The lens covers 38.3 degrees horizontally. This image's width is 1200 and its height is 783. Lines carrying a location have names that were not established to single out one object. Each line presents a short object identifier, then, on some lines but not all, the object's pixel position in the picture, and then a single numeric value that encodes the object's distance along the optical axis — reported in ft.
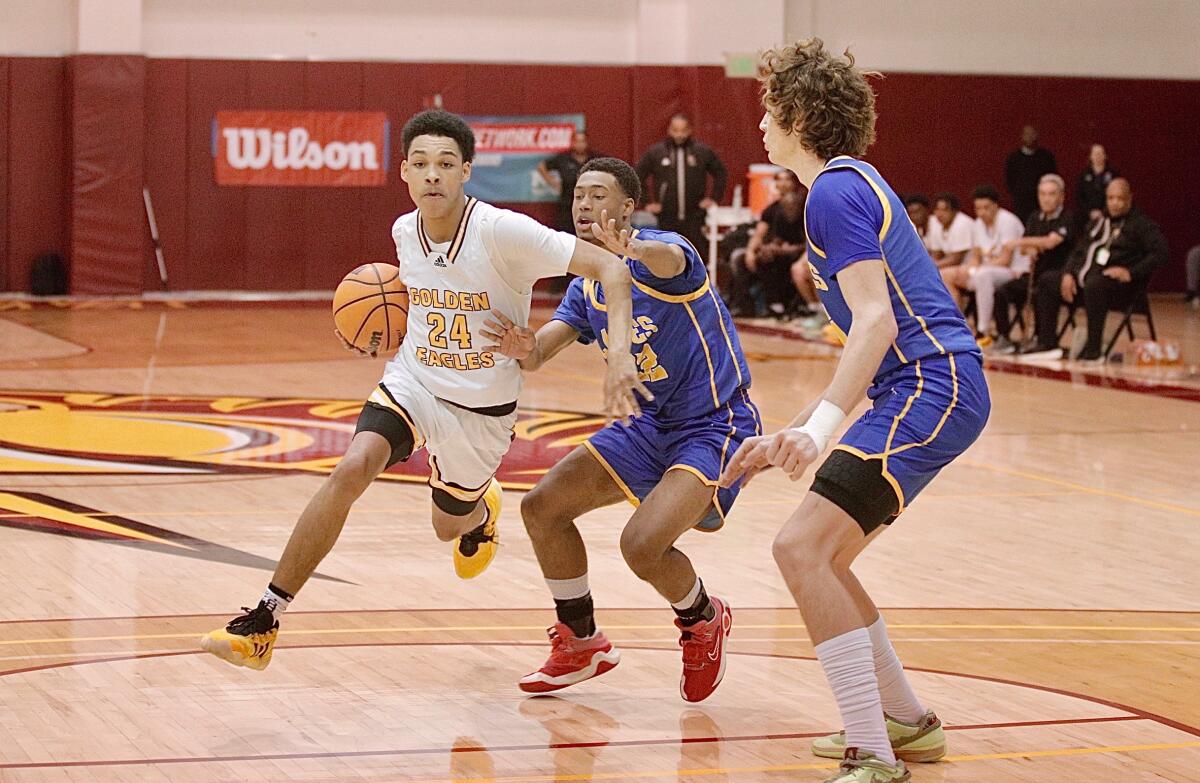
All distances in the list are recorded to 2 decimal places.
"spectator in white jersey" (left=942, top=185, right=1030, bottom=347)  49.80
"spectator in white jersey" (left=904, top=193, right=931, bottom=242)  54.03
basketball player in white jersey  17.12
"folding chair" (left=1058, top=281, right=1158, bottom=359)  47.34
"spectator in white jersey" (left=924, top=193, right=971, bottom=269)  52.49
